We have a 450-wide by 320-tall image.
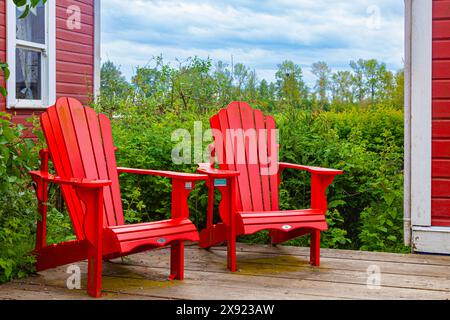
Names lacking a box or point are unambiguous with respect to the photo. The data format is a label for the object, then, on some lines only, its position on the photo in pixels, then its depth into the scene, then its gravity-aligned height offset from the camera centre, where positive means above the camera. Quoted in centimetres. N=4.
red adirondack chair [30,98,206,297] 313 -26
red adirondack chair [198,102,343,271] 374 -21
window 559 +87
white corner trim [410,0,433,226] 423 +31
